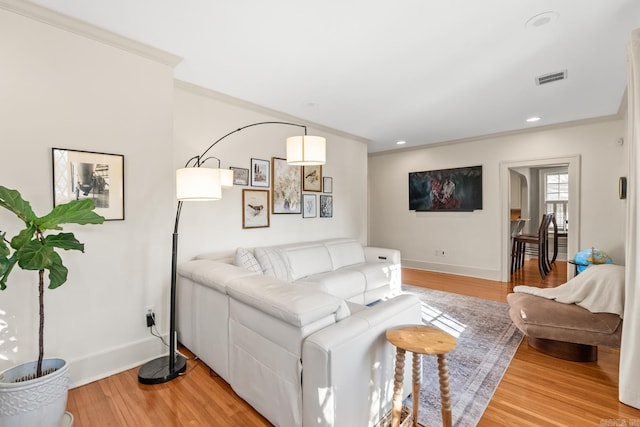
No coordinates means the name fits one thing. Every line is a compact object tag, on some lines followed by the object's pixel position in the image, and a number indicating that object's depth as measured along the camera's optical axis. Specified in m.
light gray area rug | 1.96
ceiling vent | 2.91
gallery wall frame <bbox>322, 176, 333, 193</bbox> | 4.77
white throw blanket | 2.35
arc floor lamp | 2.13
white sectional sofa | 1.46
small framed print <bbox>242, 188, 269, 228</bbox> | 3.65
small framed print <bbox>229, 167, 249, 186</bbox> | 3.53
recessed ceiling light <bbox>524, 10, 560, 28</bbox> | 2.01
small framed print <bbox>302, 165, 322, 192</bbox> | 4.44
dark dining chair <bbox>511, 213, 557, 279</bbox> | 5.42
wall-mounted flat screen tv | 5.55
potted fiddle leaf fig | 1.52
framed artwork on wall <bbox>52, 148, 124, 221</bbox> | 2.12
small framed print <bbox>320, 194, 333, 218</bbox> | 4.74
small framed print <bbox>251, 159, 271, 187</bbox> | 3.74
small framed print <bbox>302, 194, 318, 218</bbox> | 4.44
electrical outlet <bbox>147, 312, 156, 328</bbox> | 2.53
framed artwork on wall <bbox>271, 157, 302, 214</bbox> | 4.01
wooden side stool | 1.50
